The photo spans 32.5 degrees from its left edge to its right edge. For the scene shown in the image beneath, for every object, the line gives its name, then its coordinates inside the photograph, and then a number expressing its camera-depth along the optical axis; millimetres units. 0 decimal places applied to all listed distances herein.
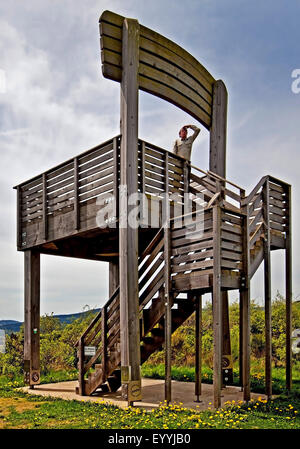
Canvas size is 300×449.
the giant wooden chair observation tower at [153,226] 9234
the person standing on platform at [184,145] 12000
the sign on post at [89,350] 10680
